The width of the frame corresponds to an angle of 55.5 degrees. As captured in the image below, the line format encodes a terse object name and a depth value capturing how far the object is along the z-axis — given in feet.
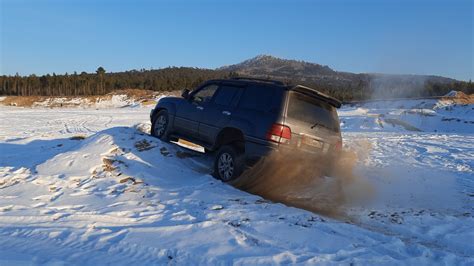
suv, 25.08
